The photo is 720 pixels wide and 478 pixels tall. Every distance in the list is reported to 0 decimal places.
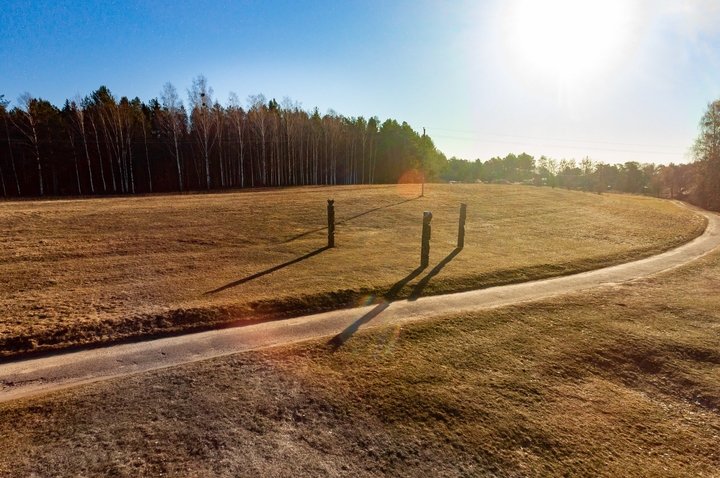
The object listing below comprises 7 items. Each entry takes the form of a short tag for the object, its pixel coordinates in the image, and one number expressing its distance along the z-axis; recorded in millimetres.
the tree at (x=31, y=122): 41000
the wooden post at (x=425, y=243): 13609
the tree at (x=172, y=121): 46406
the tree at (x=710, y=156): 46919
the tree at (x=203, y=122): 47719
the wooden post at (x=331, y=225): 16422
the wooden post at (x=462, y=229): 17219
